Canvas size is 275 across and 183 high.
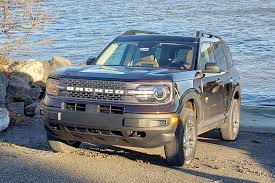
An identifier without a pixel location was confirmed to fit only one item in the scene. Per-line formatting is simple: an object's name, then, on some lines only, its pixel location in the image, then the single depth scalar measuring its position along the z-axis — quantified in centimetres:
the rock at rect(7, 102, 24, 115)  1251
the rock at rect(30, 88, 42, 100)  1609
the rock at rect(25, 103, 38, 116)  1275
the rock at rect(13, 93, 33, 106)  1481
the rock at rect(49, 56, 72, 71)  1981
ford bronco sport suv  770
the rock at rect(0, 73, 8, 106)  1260
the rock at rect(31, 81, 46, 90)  1739
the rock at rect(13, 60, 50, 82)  1762
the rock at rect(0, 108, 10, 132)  1038
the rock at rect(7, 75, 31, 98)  1504
